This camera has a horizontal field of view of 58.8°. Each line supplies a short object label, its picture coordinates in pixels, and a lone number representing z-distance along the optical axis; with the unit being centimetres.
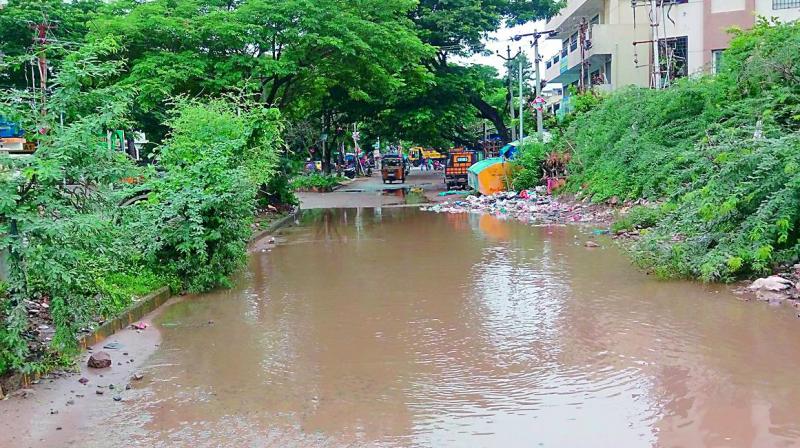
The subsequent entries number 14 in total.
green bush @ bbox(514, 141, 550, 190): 2642
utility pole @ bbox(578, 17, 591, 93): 3369
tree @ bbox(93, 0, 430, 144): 1823
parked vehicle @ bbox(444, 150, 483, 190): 3441
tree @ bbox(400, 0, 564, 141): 3131
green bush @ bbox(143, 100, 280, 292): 973
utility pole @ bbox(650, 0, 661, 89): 2686
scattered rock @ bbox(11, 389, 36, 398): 567
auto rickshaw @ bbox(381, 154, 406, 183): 4550
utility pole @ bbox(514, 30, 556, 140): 2947
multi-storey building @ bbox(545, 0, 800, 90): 2911
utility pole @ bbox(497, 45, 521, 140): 3920
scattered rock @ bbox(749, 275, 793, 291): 867
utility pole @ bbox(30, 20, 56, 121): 1739
